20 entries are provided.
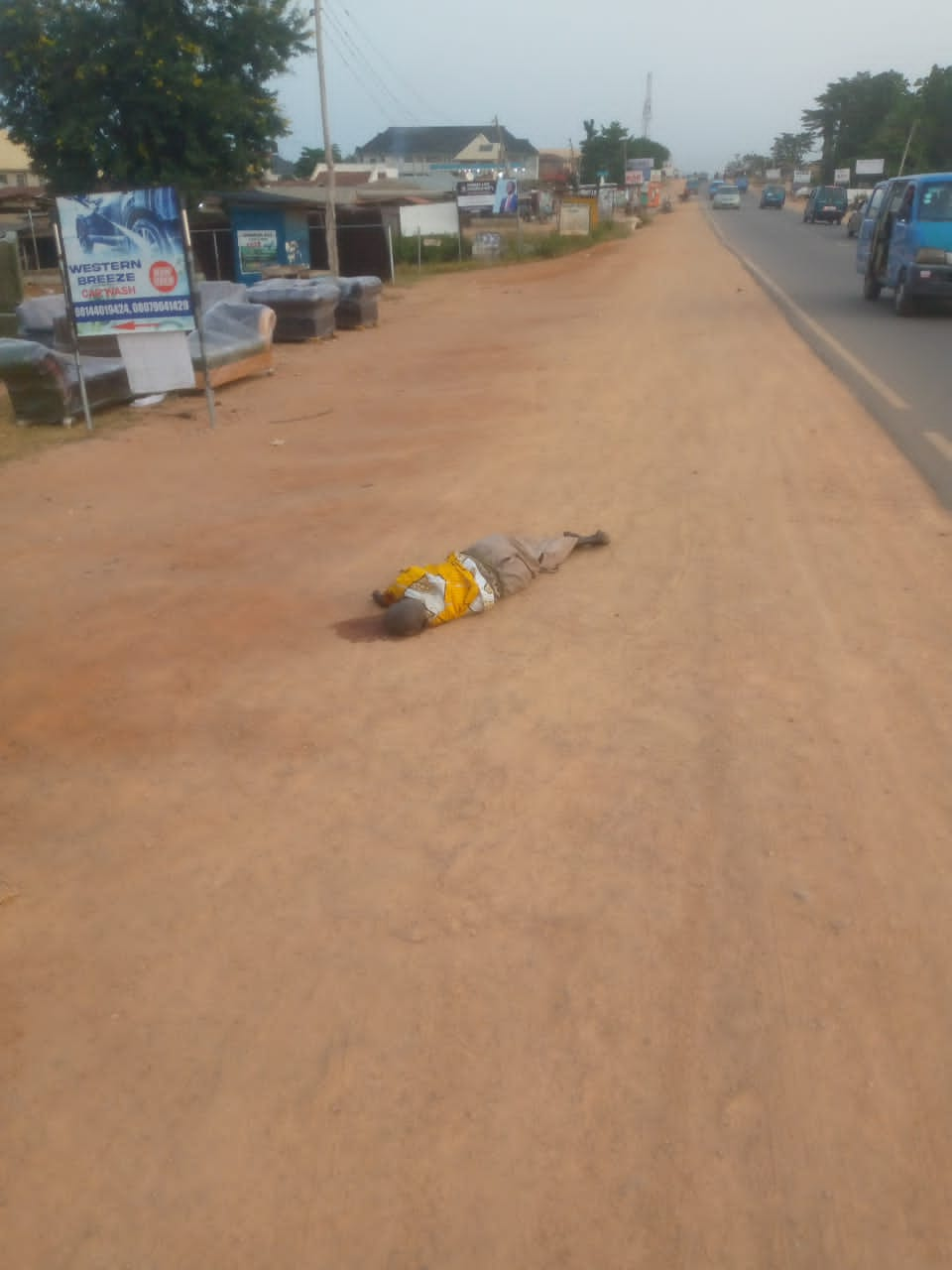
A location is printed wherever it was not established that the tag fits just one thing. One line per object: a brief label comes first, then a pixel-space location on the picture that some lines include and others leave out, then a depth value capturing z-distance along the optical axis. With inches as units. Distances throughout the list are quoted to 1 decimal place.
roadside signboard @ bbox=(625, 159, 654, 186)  2886.3
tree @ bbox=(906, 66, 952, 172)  2527.1
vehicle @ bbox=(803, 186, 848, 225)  2065.7
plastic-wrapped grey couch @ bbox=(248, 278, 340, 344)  698.8
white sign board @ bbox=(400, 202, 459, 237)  1566.2
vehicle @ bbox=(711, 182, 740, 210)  2960.1
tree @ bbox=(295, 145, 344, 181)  3358.8
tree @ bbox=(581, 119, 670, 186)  3395.7
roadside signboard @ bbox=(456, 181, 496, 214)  1517.0
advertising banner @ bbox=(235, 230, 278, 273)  1144.8
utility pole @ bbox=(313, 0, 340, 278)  968.5
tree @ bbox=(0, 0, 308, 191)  1088.2
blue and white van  669.9
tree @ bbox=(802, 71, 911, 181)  3383.4
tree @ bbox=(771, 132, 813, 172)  5895.7
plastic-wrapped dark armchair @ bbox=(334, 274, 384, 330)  778.8
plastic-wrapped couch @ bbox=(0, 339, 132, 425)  449.1
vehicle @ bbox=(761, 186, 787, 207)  3024.1
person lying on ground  220.5
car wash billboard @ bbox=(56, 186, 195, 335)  402.9
